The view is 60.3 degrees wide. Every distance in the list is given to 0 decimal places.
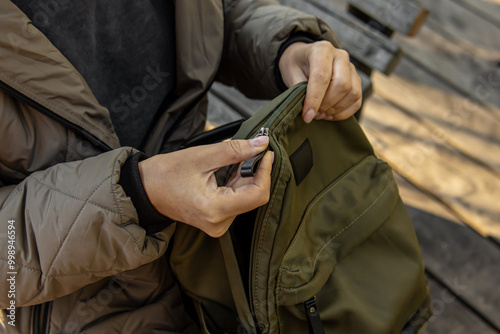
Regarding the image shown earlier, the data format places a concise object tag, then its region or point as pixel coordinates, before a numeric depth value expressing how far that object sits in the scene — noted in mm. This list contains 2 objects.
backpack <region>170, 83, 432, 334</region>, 627
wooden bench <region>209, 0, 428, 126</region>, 1231
